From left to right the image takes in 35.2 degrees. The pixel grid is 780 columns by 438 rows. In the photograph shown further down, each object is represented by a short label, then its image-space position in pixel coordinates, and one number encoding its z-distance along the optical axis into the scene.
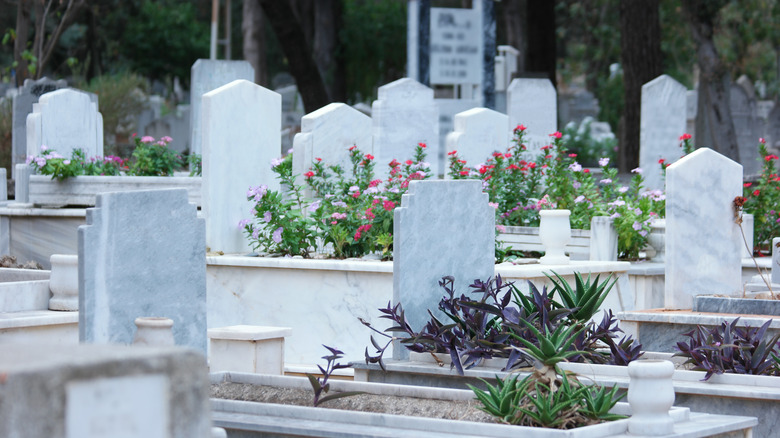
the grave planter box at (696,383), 6.18
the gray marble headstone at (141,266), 5.95
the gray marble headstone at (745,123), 21.41
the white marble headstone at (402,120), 12.50
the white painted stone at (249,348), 7.53
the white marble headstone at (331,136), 10.58
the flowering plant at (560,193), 10.78
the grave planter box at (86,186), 11.82
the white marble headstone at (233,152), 10.07
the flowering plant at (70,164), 11.84
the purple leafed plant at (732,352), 6.52
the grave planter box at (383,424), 5.19
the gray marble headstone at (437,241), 7.35
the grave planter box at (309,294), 8.91
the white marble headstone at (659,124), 14.33
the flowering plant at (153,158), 12.70
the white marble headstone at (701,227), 8.52
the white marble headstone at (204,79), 14.27
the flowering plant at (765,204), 11.77
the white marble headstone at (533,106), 14.35
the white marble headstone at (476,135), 11.92
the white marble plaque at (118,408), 2.93
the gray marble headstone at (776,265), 8.97
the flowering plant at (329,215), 9.56
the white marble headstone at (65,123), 12.59
